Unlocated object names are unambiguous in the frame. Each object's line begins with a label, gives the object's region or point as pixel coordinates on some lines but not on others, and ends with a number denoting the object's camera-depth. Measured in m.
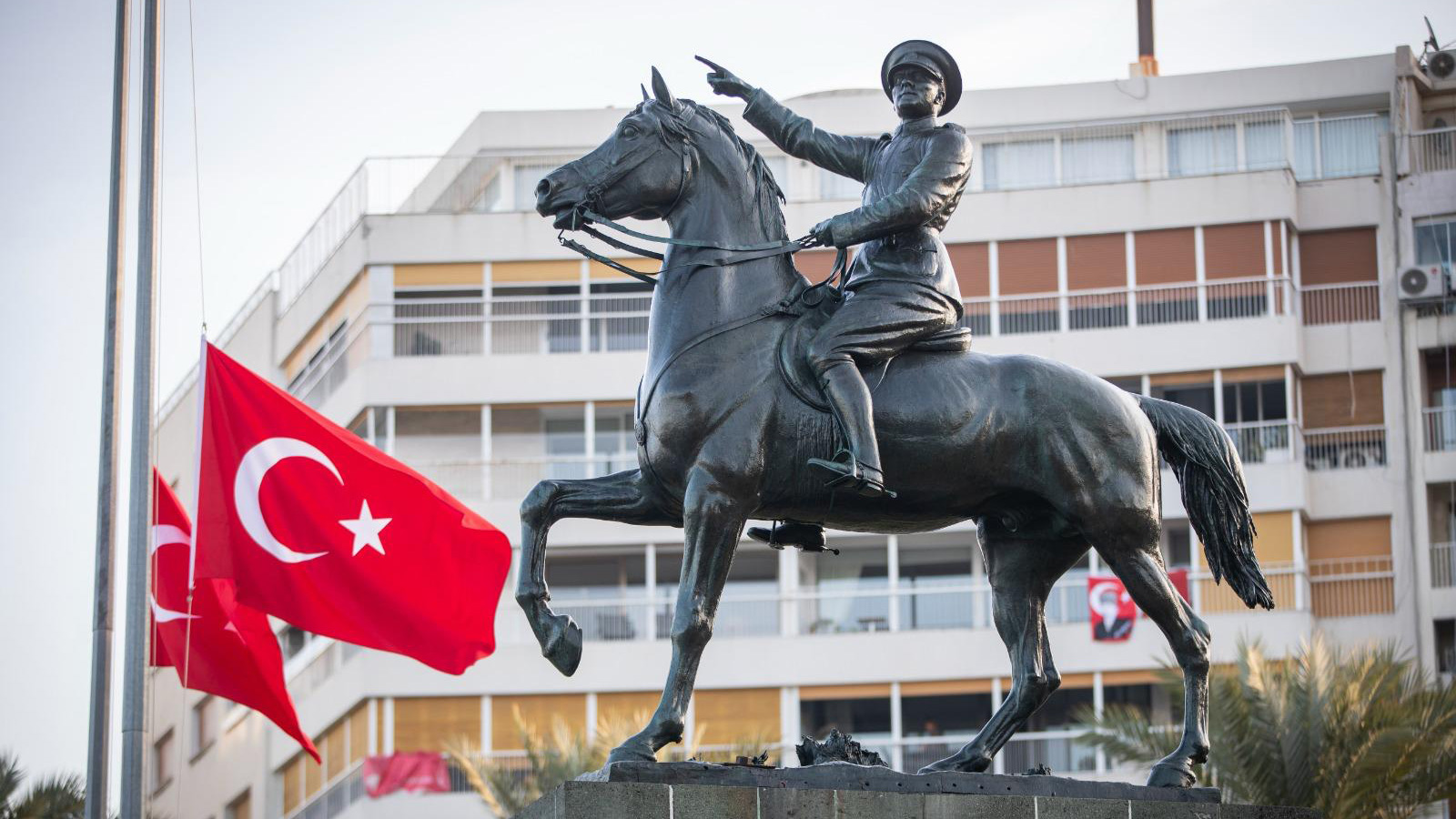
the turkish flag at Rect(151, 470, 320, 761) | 21.91
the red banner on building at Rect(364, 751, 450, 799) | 52.28
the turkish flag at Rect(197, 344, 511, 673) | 21.14
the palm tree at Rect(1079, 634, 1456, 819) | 32.38
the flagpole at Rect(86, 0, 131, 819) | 17.58
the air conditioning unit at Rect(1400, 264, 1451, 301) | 54.12
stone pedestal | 12.27
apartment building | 52.97
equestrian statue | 13.27
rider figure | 13.18
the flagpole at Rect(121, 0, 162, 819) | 17.98
